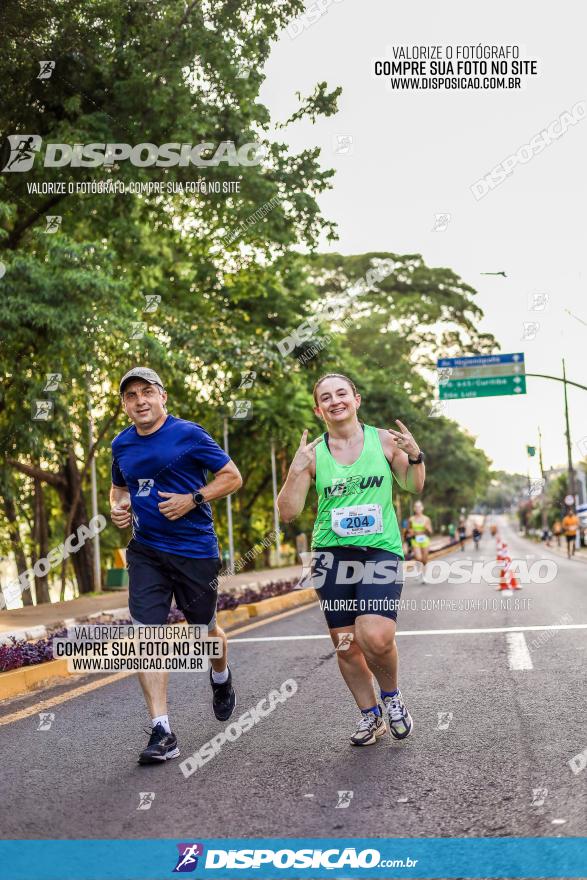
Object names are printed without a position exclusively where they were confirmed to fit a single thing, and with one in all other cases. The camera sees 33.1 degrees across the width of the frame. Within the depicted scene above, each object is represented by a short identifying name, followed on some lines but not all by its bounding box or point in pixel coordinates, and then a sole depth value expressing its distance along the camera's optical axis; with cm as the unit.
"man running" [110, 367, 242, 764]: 525
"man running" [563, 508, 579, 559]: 3710
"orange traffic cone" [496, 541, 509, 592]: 1817
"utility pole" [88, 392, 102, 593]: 2103
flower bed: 826
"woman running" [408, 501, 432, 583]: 2350
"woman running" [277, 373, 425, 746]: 502
